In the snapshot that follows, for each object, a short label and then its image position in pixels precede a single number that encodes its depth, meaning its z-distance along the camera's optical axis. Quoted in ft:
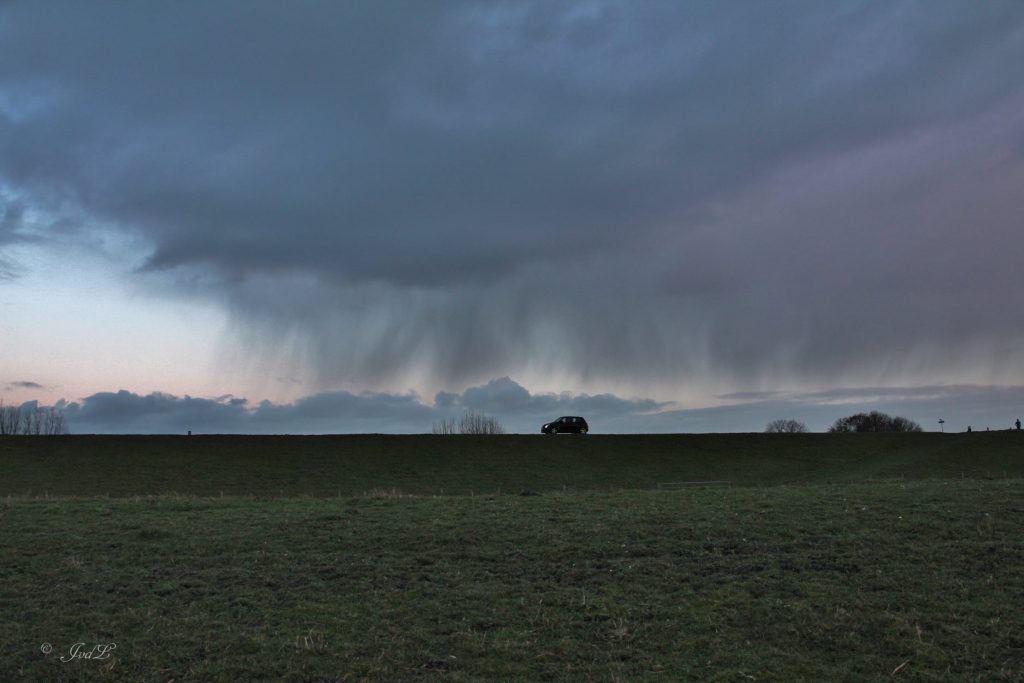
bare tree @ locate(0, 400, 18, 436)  287.69
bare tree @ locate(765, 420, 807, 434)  470.80
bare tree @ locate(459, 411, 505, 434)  327.26
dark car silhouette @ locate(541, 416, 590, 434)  230.27
